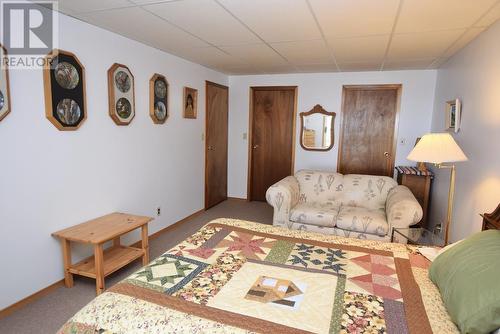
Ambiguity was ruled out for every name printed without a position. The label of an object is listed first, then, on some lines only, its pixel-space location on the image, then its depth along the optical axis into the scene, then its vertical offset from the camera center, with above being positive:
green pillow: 1.05 -0.56
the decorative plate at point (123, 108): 2.90 +0.22
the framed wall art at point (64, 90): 2.26 +0.30
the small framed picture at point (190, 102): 3.96 +0.41
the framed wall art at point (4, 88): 1.97 +0.25
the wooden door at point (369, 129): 4.48 +0.13
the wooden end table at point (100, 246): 2.32 -0.94
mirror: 4.74 +0.12
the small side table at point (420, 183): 3.75 -0.55
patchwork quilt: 1.15 -0.71
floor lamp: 2.17 -0.07
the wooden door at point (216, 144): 4.64 -0.18
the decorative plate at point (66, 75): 2.33 +0.42
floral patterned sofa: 3.01 -0.76
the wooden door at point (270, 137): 5.02 -0.03
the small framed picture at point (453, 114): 2.95 +0.28
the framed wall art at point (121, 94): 2.81 +0.35
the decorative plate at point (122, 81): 2.87 +0.48
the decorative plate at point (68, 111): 2.36 +0.14
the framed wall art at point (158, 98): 3.35 +0.38
